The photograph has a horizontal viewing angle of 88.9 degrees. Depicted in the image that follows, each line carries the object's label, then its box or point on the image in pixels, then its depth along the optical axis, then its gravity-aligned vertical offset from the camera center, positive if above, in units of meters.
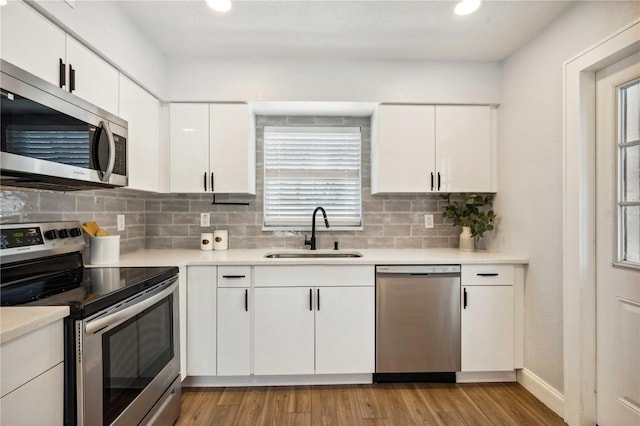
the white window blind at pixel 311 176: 2.95 +0.34
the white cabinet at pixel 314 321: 2.23 -0.74
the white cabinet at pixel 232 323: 2.21 -0.74
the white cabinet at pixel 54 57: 1.26 +0.71
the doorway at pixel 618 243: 1.63 -0.15
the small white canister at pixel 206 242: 2.71 -0.24
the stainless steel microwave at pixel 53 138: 1.14 +0.31
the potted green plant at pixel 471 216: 2.62 -0.02
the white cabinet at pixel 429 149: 2.60 +0.52
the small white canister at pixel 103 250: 2.03 -0.23
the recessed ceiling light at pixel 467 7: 1.84 +1.20
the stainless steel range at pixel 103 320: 1.15 -0.45
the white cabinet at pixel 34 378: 0.91 -0.50
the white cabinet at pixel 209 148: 2.54 +0.51
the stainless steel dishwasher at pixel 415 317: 2.26 -0.72
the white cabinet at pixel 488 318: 2.29 -0.74
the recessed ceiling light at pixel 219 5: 1.83 +1.19
